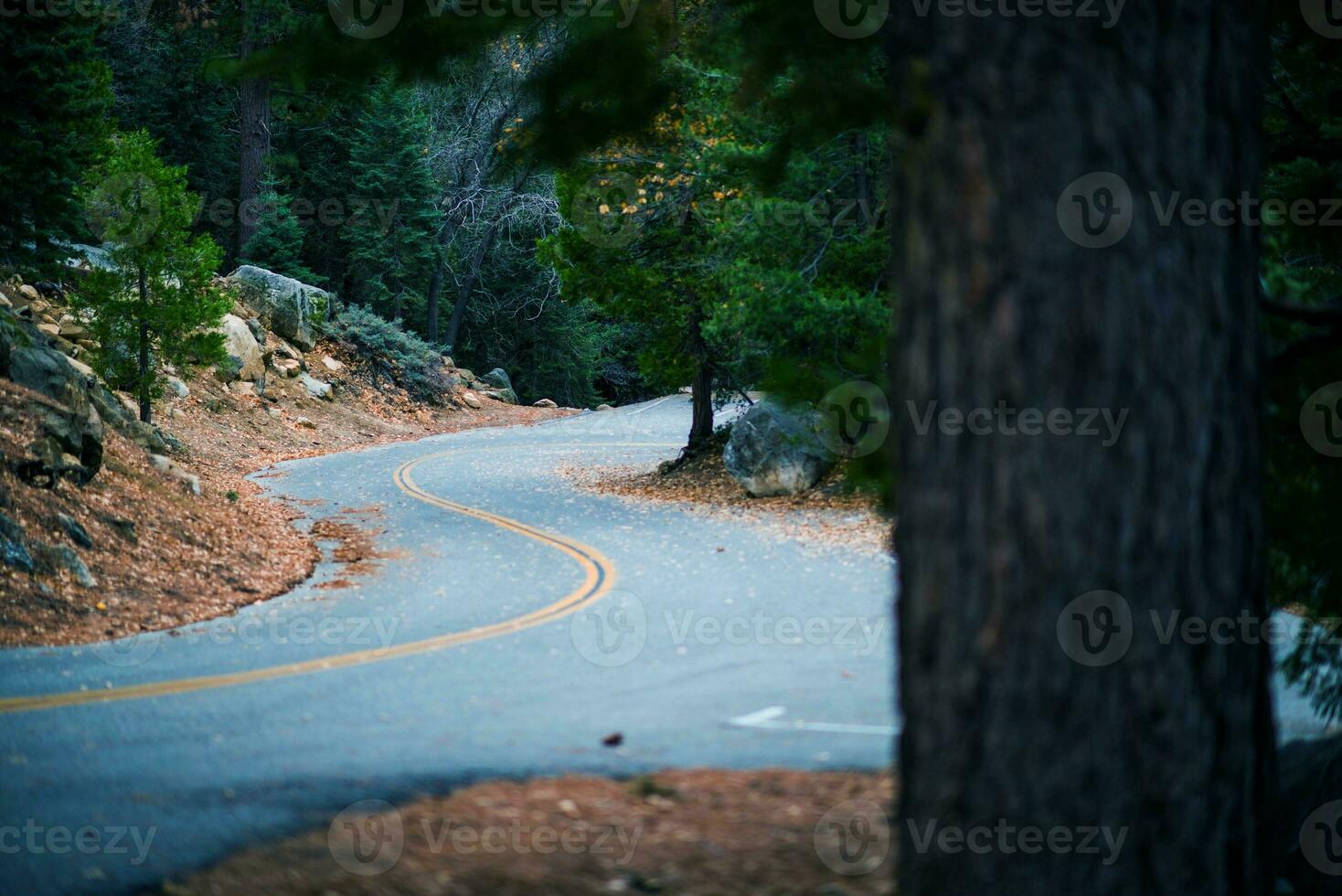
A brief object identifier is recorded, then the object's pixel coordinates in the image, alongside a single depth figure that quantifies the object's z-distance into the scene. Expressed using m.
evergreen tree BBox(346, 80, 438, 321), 42.44
